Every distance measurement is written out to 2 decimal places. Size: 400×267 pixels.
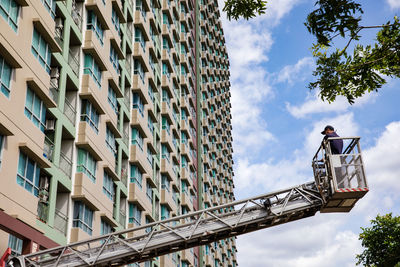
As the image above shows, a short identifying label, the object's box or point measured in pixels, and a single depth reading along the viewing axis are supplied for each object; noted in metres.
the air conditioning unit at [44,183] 24.20
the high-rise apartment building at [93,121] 21.14
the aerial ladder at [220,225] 17.25
